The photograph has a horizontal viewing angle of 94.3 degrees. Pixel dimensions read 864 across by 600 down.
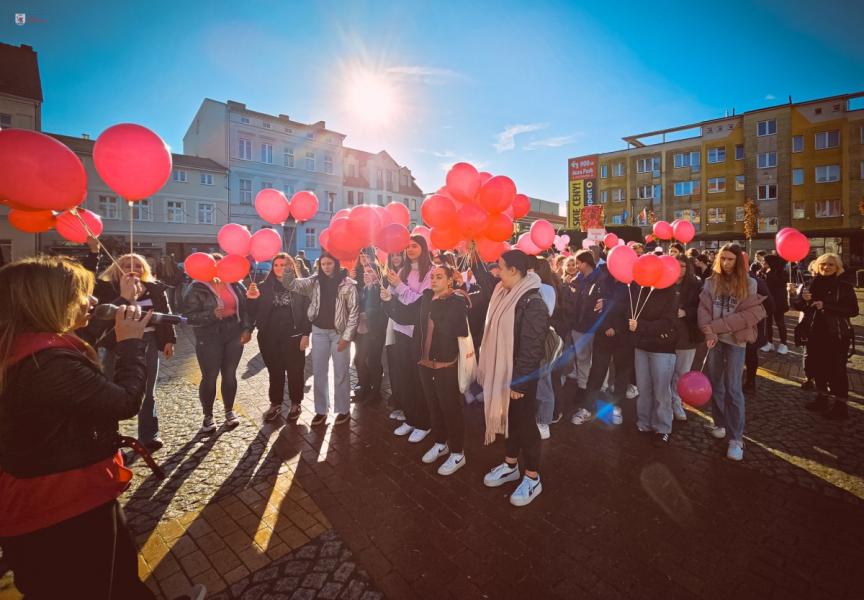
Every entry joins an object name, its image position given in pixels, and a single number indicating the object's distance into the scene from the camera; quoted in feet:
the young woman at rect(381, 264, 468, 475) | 13.06
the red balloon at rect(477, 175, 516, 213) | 16.60
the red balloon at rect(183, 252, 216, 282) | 15.23
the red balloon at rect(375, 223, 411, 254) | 14.67
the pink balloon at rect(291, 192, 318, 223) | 19.11
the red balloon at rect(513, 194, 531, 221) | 22.04
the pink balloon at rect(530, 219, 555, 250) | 21.21
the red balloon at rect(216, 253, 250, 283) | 15.53
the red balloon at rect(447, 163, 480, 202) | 17.21
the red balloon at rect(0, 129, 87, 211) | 8.24
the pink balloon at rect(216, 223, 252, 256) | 16.67
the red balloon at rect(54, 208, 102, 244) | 12.42
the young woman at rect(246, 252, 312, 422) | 17.03
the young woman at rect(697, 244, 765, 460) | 13.92
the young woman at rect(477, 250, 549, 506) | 11.16
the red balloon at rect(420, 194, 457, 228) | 16.30
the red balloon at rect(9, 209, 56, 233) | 12.31
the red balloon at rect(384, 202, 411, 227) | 18.74
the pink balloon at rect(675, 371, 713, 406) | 13.50
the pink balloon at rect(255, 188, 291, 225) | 18.43
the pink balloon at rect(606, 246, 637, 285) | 15.70
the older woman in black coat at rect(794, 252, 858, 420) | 16.76
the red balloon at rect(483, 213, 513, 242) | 17.28
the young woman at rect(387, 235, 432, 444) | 15.46
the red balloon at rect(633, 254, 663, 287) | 14.19
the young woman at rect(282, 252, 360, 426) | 16.20
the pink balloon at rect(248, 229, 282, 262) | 17.04
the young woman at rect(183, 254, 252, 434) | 15.62
